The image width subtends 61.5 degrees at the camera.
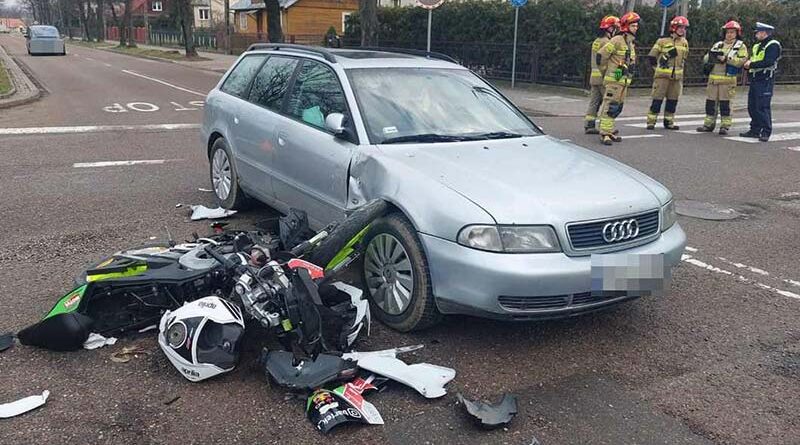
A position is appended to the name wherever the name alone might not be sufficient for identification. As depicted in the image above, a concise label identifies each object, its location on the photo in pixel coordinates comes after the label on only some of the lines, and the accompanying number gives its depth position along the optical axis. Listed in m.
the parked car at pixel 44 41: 41.28
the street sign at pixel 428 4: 13.72
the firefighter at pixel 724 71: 12.03
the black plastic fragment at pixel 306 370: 3.30
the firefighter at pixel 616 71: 11.12
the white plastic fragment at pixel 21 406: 3.14
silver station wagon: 3.57
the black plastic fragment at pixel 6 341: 3.73
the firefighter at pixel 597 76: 11.52
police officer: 11.57
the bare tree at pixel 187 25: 37.72
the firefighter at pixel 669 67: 12.34
